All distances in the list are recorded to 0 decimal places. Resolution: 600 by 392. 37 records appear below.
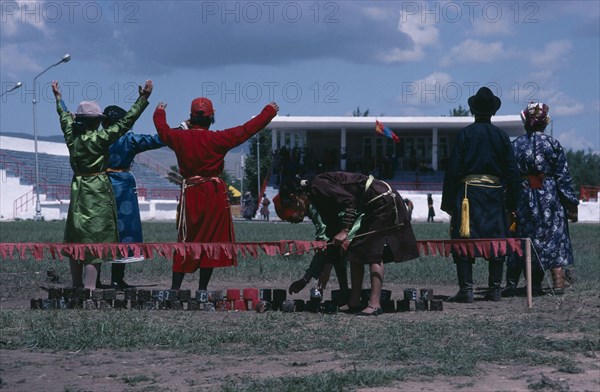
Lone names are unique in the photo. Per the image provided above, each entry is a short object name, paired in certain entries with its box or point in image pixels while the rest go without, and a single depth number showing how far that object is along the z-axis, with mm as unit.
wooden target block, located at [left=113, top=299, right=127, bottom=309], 18187
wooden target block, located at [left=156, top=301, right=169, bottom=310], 18312
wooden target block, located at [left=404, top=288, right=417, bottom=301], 18453
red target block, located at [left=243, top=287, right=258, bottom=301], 18312
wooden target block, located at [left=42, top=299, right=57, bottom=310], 18387
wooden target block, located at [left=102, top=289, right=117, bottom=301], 18094
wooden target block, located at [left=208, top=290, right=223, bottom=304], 18281
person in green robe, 19359
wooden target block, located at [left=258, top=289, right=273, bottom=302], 18281
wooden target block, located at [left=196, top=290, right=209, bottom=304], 18250
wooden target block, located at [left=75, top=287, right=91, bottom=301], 18219
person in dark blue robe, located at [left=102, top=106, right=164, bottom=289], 21500
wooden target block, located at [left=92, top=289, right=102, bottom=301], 18141
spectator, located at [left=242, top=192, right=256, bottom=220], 111337
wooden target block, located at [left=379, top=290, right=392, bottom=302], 18469
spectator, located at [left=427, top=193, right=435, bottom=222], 101306
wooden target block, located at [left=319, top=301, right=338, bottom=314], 18000
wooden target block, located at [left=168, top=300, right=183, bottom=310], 18250
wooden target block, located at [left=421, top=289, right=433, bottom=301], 18375
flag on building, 114000
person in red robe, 18953
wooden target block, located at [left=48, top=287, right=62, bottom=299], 18531
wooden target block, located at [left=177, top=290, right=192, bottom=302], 18250
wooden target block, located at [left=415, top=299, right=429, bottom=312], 18406
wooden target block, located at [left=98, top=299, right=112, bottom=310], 18047
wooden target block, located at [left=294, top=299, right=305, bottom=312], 18000
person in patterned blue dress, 21578
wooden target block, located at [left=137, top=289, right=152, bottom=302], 18234
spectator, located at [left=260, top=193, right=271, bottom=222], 109062
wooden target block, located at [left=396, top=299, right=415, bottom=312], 18406
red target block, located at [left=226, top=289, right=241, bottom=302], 18375
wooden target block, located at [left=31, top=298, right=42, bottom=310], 18456
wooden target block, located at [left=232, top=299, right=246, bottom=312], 18344
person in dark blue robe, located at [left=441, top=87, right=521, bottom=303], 19844
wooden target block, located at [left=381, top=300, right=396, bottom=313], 18328
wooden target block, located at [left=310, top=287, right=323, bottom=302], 18031
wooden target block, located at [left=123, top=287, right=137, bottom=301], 18344
